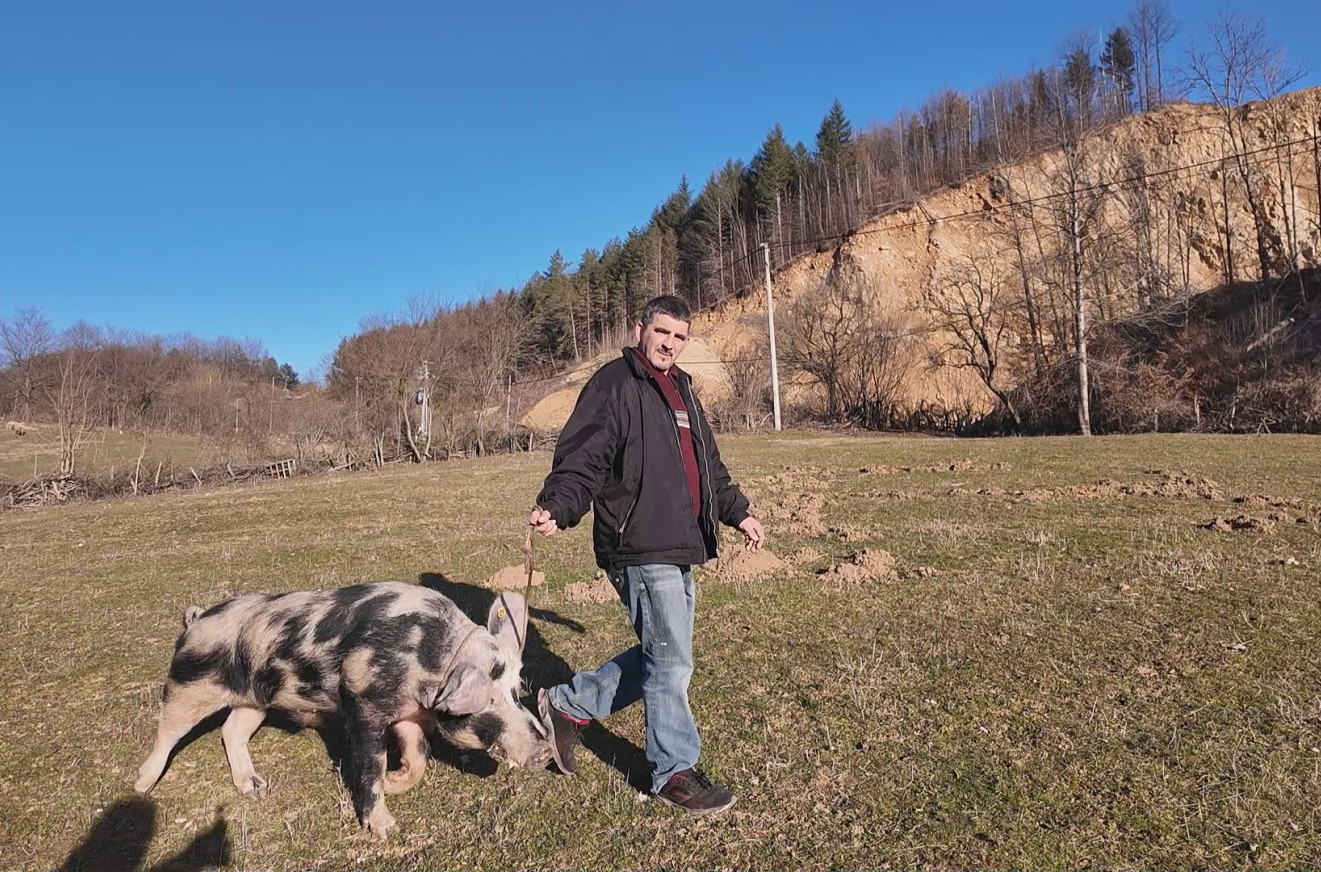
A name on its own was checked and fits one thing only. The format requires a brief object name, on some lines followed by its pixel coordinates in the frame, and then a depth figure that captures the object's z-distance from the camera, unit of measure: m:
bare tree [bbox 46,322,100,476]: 25.99
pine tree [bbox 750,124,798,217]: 63.53
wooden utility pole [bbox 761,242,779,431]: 33.99
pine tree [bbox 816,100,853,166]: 63.50
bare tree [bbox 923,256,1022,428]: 38.47
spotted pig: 3.63
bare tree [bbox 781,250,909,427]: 41.84
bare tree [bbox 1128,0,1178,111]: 47.31
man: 3.52
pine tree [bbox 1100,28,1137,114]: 50.53
